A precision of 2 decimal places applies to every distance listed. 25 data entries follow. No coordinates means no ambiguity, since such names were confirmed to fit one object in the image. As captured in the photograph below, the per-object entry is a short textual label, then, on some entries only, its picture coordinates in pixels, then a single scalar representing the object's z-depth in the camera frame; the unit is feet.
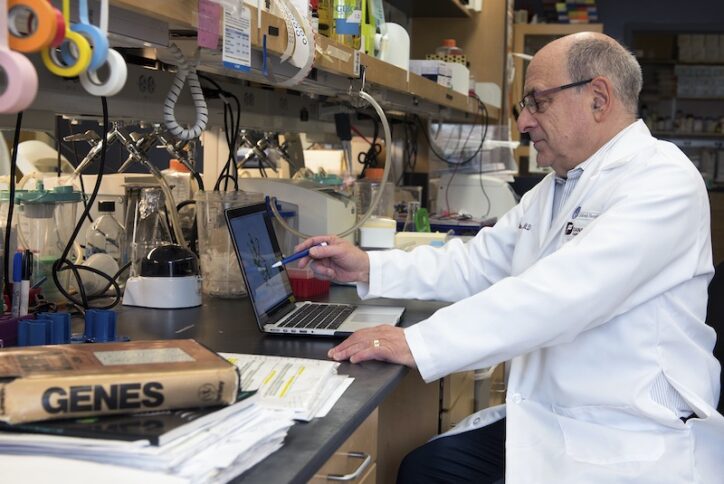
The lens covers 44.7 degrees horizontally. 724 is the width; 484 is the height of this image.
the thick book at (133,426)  3.02
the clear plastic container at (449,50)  12.60
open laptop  5.78
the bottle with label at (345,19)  6.76
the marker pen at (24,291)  5.33
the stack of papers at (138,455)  2.97
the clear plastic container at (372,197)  10.41
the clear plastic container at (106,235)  7.10
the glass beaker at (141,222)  7.08
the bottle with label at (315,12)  6.09
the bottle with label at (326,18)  6.56
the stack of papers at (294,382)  3.94
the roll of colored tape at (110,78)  3.32
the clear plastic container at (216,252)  7.13
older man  5.31
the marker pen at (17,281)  5.33
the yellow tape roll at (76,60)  3.15
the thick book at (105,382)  3.08
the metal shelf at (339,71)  3.96
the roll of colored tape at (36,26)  2.94
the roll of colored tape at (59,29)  2.95
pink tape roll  2.87
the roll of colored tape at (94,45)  3.23
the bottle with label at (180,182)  8.78
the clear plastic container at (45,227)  6.10
